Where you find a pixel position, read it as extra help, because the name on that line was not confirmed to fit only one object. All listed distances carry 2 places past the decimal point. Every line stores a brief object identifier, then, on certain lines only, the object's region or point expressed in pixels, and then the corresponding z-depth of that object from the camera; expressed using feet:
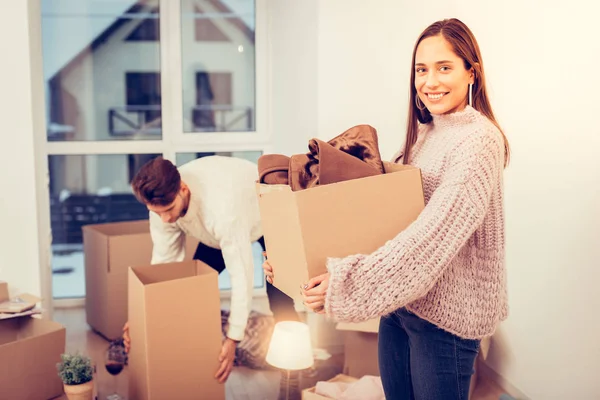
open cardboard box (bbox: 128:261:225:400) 6.79
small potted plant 7.11
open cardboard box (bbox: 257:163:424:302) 3.85
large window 12.37
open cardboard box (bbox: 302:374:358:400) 6.89
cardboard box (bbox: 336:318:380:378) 8.42
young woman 3.75
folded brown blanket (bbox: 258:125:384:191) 4.02
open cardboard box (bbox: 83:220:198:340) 10.46
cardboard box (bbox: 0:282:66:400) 7.29
